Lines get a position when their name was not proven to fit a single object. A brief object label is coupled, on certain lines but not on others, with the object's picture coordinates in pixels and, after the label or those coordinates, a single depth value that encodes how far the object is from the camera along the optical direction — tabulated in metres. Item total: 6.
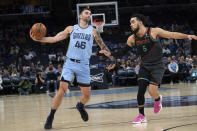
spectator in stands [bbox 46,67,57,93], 19.27
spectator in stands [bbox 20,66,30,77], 19.78
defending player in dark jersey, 7.48
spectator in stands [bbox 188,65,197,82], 20.91
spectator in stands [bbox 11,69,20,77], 19.48
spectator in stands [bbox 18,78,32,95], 18.72
